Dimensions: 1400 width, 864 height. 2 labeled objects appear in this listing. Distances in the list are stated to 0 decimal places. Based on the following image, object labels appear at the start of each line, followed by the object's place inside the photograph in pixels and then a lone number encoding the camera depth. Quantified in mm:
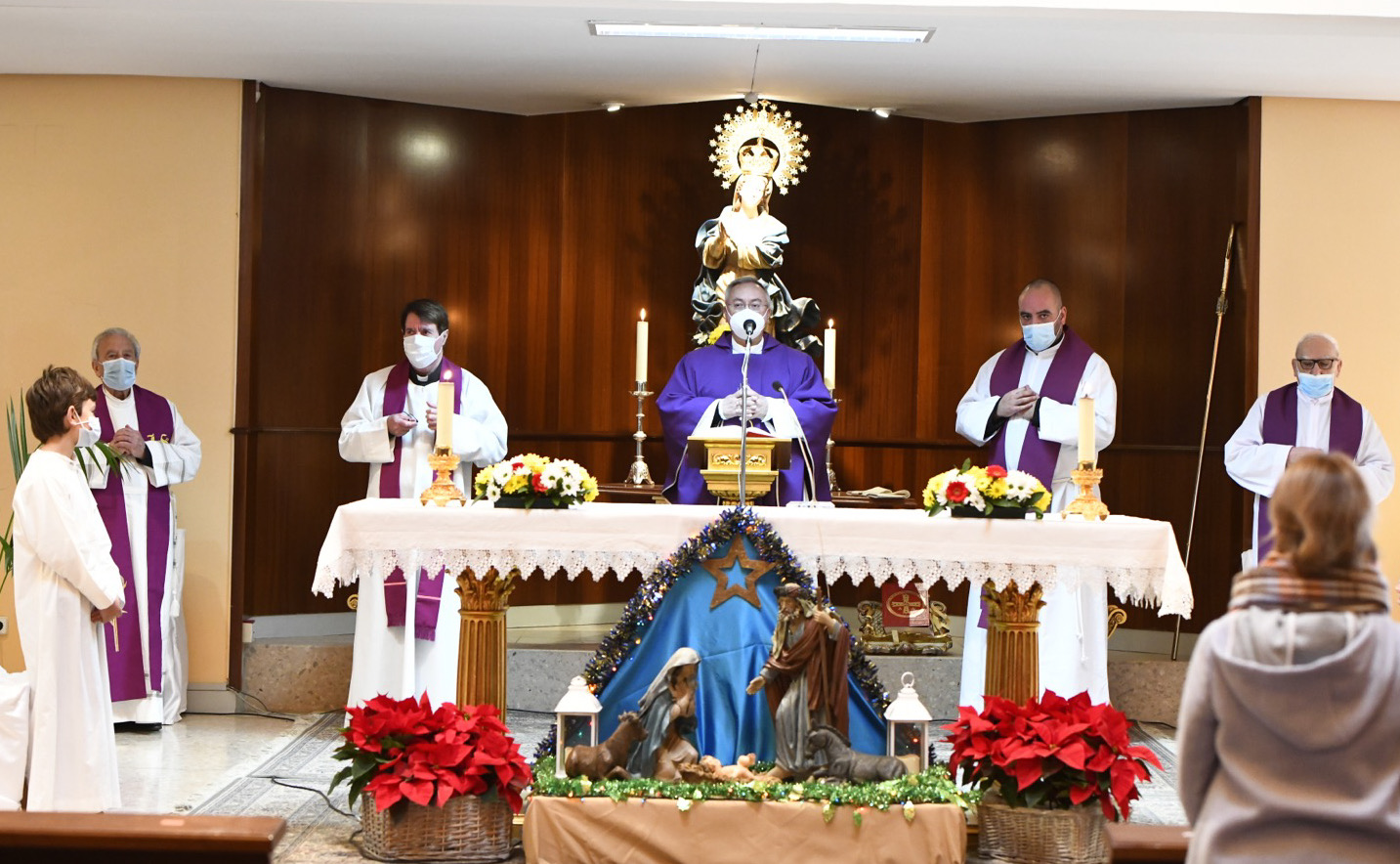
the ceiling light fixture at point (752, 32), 7223
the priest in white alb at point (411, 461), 7852
